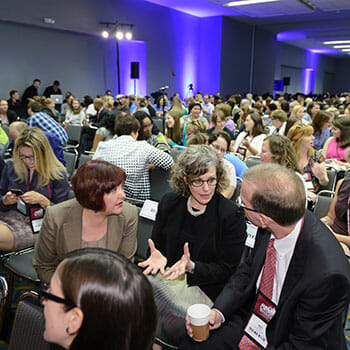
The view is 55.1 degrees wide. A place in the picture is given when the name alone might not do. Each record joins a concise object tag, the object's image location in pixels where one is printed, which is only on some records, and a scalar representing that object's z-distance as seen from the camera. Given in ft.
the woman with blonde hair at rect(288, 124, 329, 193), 11.60
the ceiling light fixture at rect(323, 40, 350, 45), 74.39
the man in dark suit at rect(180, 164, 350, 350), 4.29
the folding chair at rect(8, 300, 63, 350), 3.85
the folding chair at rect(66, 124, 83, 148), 20.67
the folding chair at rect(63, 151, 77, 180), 13.29
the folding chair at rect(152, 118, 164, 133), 27.52
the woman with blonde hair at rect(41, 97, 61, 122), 23.65
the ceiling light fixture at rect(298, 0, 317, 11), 39.05
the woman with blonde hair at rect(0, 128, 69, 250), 8.39
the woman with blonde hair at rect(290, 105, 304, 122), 24.17
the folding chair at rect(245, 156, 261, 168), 13.35
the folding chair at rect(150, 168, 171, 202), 11.60
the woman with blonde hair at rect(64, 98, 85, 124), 27.49
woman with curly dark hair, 6.30
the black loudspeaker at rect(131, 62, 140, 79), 41.39
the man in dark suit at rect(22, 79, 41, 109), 34.30
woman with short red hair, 6.07
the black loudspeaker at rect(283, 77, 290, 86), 77.00
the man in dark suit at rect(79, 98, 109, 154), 19.99
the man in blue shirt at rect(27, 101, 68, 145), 16.90
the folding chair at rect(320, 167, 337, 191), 11.61
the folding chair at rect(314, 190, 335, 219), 8.98
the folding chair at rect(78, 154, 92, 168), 12.36
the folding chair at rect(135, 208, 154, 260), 7.84
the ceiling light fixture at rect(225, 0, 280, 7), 39.22
